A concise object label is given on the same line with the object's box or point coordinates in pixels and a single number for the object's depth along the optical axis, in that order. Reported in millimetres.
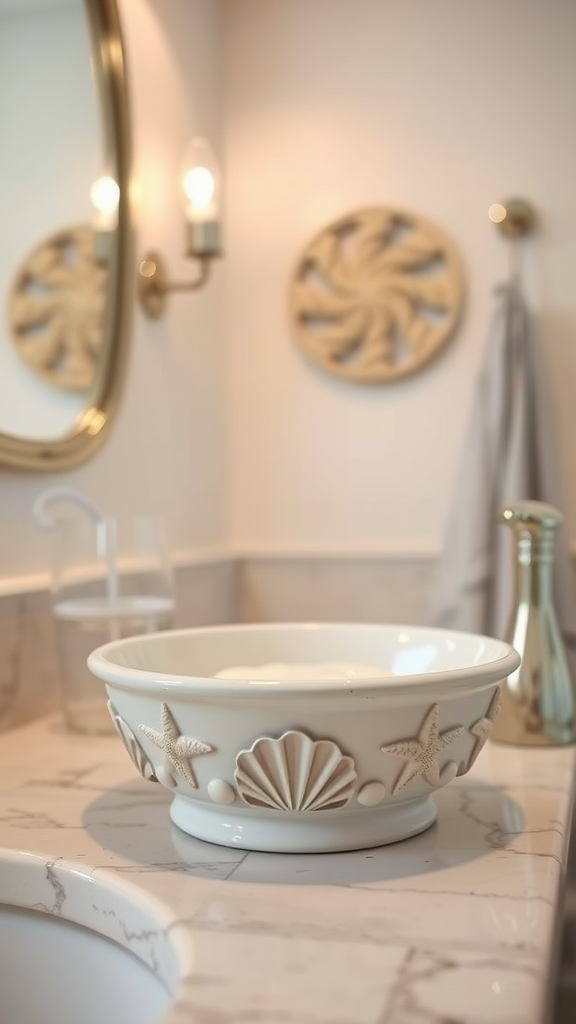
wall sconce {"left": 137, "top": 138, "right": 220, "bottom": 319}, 1342
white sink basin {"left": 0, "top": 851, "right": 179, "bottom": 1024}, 567
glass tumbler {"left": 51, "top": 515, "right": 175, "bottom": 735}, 1020
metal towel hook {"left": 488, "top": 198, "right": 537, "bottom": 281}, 1464
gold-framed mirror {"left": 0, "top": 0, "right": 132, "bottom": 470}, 1060
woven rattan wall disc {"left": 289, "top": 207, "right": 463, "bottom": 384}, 1512
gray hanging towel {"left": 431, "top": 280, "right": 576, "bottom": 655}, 1400
